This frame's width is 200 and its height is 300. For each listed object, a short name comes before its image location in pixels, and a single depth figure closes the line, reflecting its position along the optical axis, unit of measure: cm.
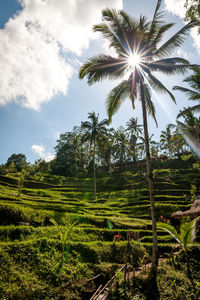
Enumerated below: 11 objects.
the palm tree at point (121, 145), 4125
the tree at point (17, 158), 6045
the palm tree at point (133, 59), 759
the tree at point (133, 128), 4325
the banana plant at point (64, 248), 703
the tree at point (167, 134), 4461
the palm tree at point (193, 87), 1096
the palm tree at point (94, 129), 2509
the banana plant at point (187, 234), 645
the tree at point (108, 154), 4309
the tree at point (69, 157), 4239
